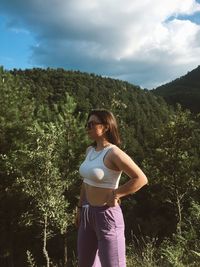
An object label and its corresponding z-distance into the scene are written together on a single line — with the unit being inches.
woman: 66.7
